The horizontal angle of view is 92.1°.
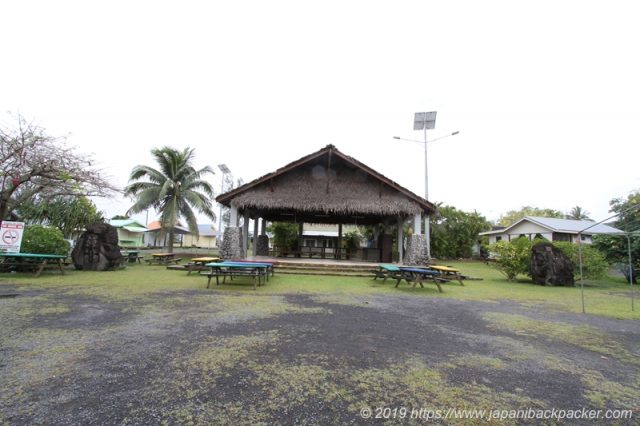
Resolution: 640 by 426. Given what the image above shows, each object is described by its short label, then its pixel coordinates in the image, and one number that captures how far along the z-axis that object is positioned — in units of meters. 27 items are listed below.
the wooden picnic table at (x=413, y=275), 8.52
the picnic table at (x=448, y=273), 10.30
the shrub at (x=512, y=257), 12.16
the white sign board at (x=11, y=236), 9.42
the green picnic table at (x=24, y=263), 9.32
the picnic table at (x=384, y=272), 9.72
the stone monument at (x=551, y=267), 11.39
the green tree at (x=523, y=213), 44.21
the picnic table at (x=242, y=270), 8.04
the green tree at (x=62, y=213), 17.25
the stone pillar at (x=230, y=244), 13.33
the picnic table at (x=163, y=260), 14.97
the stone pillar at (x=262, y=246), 19.02
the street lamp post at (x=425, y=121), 19.27
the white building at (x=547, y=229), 24.59
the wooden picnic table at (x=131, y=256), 15.45
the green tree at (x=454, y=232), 26.89
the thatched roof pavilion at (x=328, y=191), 13.70
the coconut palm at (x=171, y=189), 19.44
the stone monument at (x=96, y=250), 11.48
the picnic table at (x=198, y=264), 11.31
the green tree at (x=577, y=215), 45.91
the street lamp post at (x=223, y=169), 39.41
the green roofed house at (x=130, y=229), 33.11
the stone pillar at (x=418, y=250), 13.56
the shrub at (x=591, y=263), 11.80
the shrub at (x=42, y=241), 10.58
